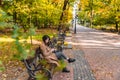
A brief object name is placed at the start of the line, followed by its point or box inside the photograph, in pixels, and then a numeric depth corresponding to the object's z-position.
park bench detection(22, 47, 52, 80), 2.61
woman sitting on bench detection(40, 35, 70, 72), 3.21
